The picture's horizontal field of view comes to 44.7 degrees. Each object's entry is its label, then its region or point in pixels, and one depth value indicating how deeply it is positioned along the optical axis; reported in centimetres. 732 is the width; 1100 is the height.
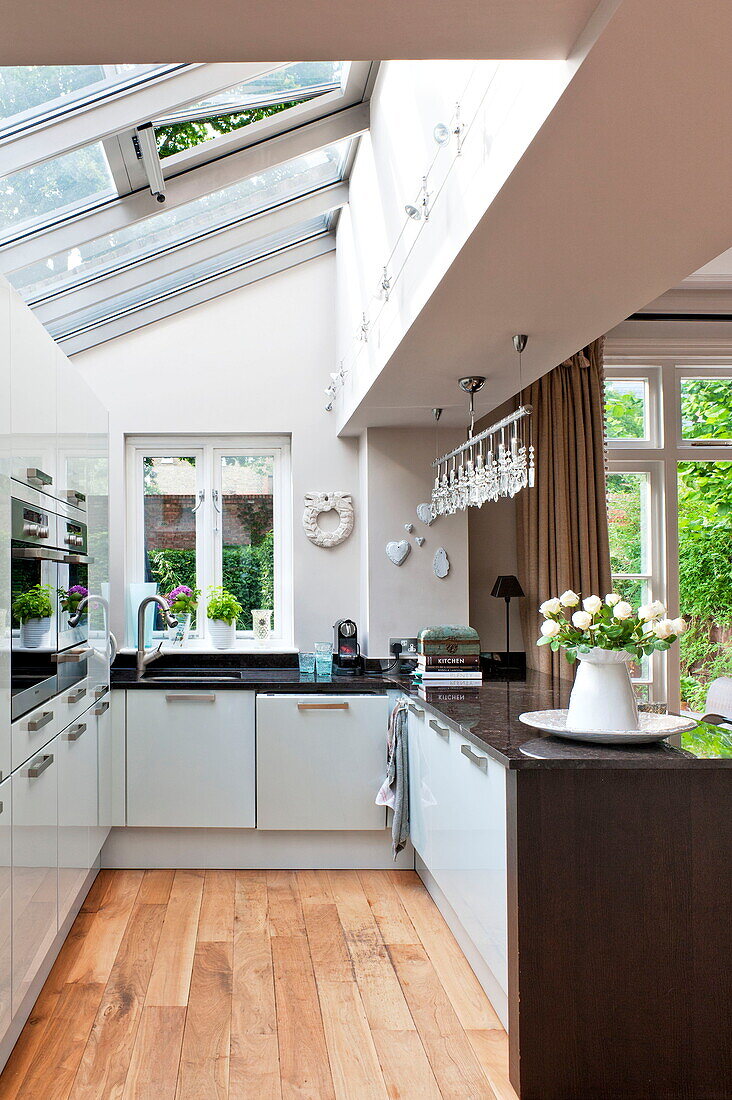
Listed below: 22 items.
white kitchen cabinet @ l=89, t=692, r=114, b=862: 362
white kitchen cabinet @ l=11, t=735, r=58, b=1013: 233
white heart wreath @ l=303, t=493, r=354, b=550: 473
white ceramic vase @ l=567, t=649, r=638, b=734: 236
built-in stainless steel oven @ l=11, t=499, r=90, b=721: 238
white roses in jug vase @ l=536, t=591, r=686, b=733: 235
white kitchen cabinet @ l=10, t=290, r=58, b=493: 236
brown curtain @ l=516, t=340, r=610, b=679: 465
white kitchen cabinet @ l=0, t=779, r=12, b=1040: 216
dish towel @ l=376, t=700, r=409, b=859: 373
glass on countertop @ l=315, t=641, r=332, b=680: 438
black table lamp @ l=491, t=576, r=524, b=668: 446
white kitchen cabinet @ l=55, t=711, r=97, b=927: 294
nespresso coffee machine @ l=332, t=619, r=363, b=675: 437
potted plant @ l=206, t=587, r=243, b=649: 464
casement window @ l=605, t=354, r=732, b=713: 504
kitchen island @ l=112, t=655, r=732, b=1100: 213
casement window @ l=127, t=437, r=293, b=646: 482
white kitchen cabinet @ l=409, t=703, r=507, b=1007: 237
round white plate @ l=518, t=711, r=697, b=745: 232
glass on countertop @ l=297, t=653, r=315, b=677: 447
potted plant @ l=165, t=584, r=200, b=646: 462
